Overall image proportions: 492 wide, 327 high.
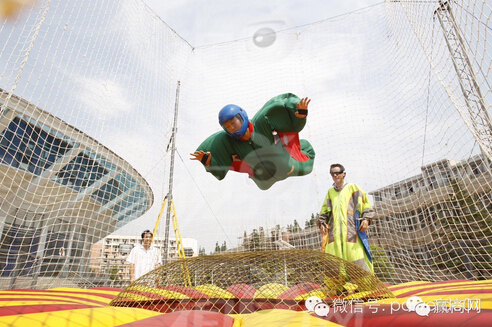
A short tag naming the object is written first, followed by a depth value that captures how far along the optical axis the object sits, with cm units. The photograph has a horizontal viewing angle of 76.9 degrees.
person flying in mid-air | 215
